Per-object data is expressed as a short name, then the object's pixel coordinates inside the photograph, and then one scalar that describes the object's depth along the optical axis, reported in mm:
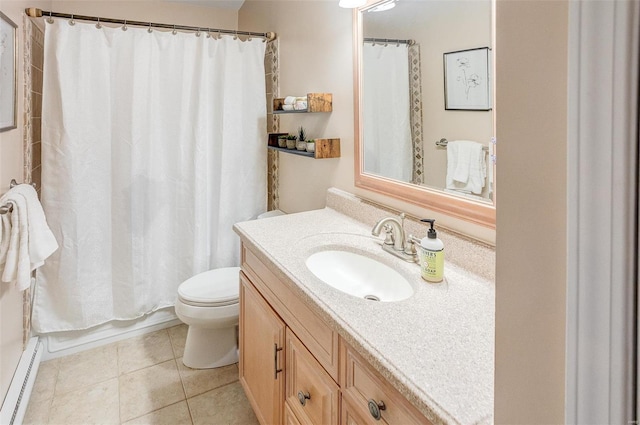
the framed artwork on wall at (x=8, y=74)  1556
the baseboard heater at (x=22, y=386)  1603
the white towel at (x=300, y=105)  1977
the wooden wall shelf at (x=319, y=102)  1881
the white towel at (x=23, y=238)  1526
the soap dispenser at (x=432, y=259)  1092
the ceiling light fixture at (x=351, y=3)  1564
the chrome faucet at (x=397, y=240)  1297
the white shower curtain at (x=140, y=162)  2041
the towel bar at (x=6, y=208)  1473
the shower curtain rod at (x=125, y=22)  1862
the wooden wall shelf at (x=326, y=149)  1859
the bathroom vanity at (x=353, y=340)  688
